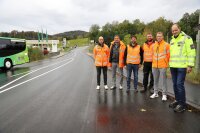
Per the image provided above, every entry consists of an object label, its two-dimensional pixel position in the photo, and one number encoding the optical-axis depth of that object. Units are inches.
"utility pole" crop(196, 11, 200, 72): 257.5
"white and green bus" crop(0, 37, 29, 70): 568.0
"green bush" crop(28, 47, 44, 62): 962.5
